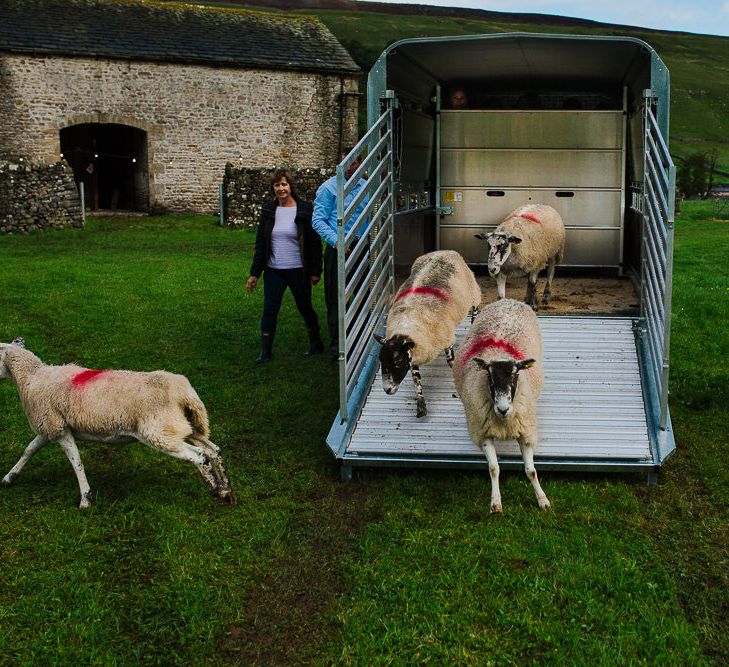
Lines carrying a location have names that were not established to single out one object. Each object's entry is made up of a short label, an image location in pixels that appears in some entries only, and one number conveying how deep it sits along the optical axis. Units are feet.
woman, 31.09
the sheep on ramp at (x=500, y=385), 18.85
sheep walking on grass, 19.22
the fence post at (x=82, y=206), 75.56
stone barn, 88.99
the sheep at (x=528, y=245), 30.35
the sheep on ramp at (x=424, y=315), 22.63
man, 29.32
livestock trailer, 21.90
